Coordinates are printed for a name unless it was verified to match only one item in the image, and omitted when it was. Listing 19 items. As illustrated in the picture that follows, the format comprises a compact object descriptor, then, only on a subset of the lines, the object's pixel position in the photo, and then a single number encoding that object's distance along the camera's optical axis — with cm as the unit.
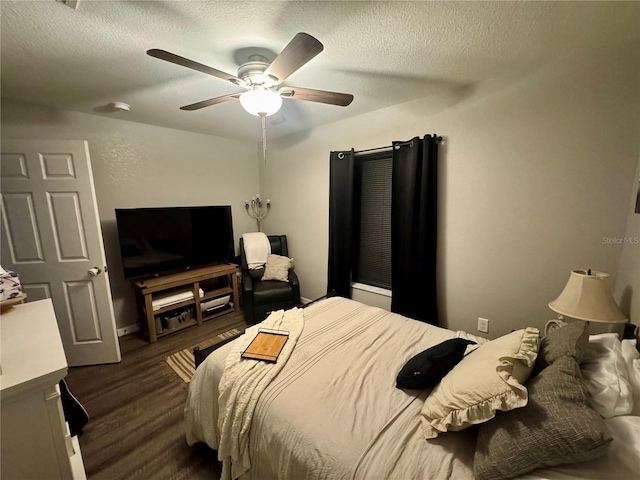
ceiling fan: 126
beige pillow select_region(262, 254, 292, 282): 332
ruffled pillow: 92
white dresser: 83
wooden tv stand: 279
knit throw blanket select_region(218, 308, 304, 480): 121
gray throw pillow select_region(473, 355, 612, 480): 77
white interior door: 206
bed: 91
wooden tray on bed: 147
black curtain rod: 237
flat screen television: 281
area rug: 233
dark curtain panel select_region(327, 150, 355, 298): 299
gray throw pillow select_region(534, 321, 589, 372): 106
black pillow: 123
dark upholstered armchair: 304
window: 292
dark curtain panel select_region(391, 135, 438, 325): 240
